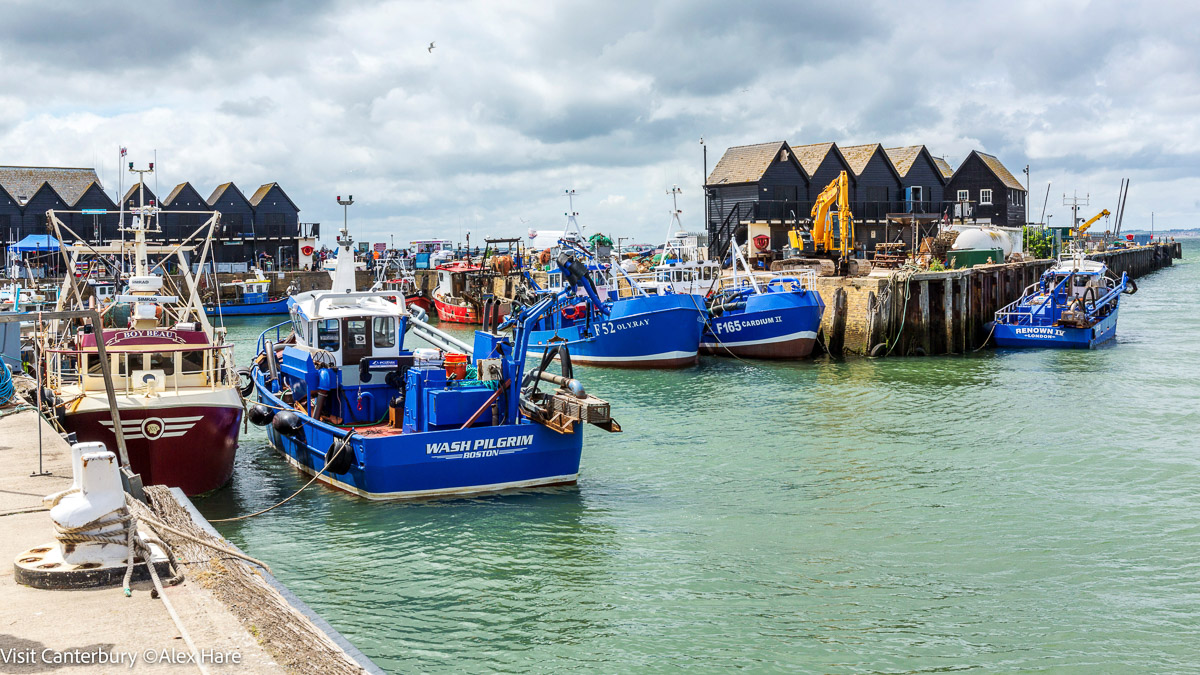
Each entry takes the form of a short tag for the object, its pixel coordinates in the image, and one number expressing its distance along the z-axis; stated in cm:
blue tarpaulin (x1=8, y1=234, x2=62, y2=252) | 5069
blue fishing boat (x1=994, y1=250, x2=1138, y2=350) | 3200
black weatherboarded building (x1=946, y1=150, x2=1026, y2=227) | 6444
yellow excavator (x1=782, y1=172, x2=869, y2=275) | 4012
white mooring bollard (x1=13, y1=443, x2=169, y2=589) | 624
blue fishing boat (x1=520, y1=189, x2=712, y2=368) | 2888
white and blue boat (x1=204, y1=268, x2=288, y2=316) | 5481
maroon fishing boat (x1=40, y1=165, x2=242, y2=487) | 1276
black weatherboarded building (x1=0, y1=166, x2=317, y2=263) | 6175
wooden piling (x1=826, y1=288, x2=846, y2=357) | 3198
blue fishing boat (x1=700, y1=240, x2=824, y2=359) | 3028
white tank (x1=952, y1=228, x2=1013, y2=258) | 4527
